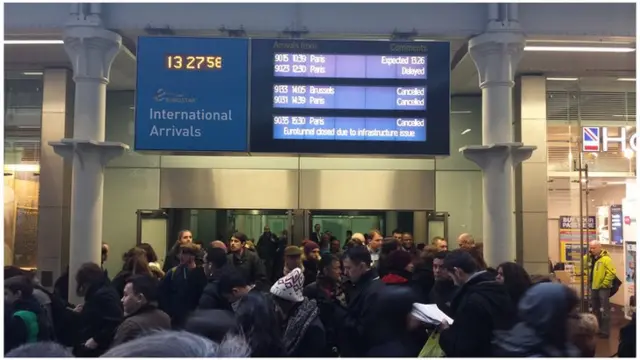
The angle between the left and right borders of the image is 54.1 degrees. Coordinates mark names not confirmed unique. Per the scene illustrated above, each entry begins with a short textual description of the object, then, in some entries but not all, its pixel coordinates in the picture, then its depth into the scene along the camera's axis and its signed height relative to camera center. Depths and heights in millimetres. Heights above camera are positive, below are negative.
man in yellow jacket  10500 -1016
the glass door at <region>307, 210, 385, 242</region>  12172 -135
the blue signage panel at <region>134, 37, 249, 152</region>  6875 +1308
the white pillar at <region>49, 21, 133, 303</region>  7574 +777
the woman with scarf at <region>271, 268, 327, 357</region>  4094 -713
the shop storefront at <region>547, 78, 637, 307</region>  10820 +1232
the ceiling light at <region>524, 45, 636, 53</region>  8594 +2346
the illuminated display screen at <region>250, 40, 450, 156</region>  6980 +1322
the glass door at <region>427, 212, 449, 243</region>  12120 -170
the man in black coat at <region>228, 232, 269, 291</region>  8211 -606
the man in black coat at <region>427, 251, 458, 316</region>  4672 -582
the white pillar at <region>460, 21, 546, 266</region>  7637 +829
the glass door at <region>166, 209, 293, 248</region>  12195 -189
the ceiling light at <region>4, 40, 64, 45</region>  8680 +2392
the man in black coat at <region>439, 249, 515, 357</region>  3599 -602
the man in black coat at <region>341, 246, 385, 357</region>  4090 -640
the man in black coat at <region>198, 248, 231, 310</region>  4641 -570
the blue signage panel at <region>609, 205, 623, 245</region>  12438 -123
